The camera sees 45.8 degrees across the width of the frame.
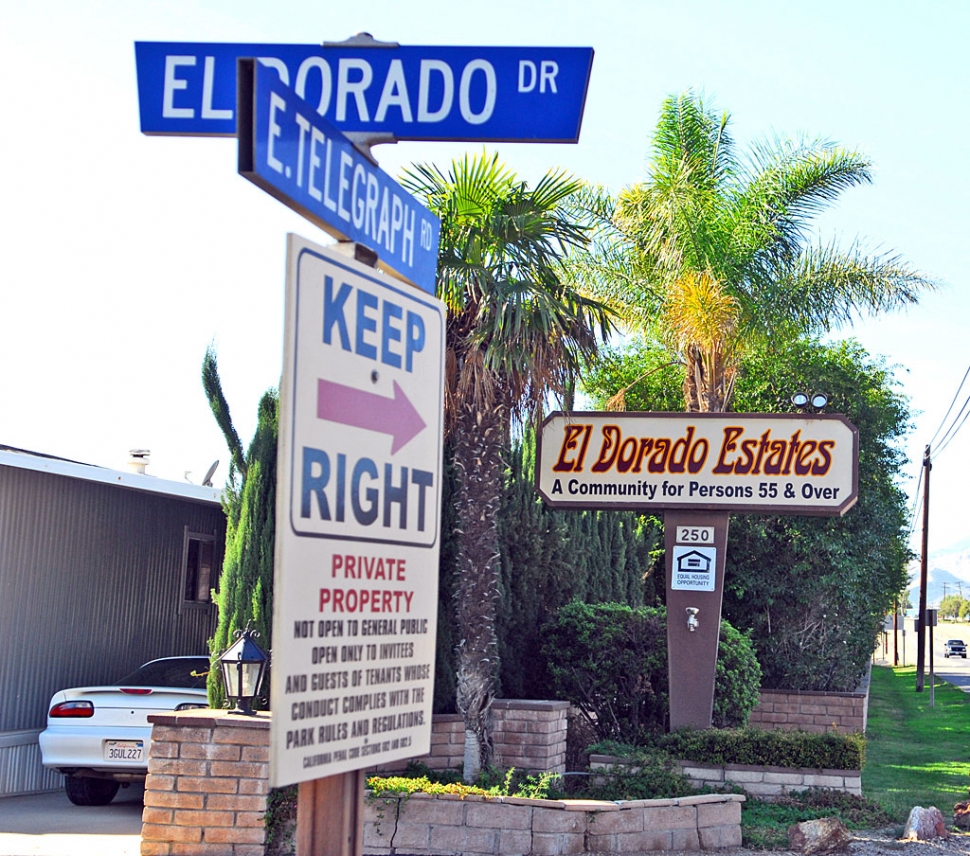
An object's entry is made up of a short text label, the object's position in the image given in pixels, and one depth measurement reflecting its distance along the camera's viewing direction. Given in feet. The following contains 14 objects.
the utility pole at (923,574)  128.16
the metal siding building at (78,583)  36.37
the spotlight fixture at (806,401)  39.86
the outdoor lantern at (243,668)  27.48
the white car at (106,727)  33.06
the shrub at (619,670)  40.24
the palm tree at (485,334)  32.09
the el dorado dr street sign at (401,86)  12.28
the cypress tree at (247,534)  30.66
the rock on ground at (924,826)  30.78
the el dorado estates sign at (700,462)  39.19
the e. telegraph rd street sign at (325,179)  9.06
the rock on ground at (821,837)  28.60
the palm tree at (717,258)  48.49
